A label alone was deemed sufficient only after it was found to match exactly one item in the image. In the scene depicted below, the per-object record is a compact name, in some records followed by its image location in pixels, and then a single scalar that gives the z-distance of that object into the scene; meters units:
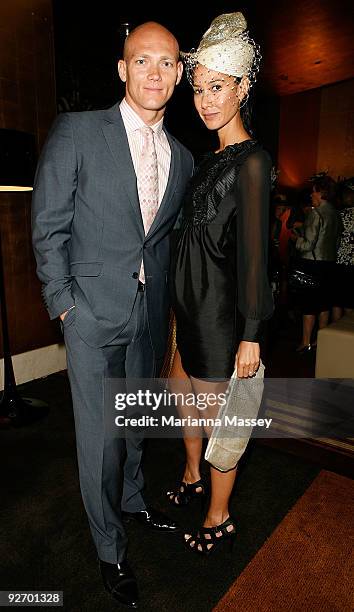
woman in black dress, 1.66
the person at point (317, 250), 5.25
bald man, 1.61
